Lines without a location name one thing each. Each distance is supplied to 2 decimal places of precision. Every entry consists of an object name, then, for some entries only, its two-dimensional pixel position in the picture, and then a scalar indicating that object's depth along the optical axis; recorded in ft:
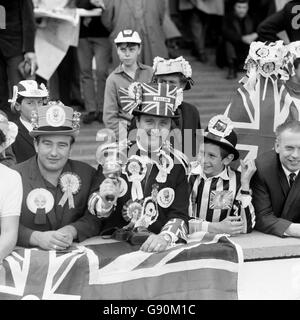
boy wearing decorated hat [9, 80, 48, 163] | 18.79
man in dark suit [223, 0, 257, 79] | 32.12
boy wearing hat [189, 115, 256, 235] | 16.30
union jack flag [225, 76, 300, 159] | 19.44
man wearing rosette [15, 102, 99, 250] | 15.28
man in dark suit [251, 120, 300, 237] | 16.29
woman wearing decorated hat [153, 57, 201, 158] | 19.66
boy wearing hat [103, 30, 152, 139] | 21.42
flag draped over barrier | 14.52
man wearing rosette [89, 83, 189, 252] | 15.70
